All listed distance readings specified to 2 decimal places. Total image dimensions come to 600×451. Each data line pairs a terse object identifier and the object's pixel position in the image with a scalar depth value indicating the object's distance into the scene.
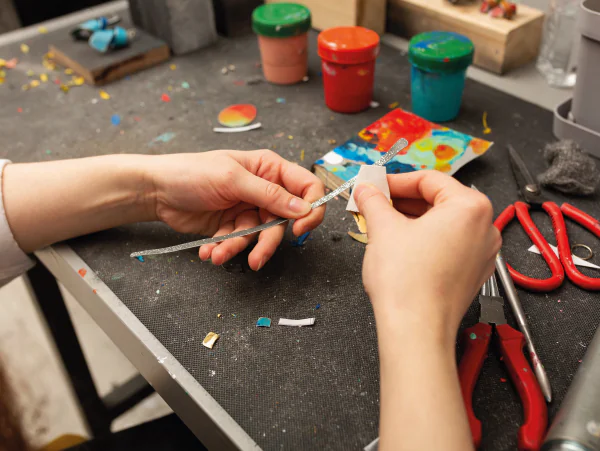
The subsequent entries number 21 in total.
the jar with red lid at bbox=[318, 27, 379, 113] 0.79
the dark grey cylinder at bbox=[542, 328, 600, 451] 0.36
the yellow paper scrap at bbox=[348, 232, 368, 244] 0.64
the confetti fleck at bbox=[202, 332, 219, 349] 0.52
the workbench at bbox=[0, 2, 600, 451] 0.47
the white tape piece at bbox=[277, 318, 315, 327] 0.54
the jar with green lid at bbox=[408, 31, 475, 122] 0.75
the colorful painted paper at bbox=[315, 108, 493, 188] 0.70
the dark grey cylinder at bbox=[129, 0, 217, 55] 1.04
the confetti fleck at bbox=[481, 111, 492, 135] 0.81
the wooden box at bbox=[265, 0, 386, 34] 1.02
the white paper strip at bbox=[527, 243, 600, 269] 0.58
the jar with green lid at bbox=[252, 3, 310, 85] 0.88
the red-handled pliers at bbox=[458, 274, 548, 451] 0.43
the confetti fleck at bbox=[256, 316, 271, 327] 0.54
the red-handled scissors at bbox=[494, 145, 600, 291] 0.56
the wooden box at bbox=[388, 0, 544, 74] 0.92
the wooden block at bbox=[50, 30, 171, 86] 1.00
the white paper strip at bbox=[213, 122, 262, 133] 0.85
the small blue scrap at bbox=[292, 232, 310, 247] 0.64
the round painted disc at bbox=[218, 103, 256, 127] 0.87
